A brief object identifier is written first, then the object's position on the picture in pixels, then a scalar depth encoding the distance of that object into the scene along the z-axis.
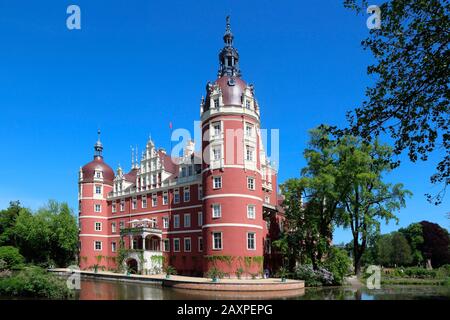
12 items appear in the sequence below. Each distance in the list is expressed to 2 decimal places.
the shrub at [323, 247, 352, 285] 33.28
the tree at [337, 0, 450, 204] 7.53
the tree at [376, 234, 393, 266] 68.69
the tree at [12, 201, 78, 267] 49.94
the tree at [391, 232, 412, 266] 66.44
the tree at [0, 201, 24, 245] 54.66
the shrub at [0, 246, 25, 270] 45.35
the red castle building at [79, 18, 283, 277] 33.22
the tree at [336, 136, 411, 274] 32.47
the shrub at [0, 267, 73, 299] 19.80
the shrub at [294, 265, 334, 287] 32.25
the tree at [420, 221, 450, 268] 66.12
